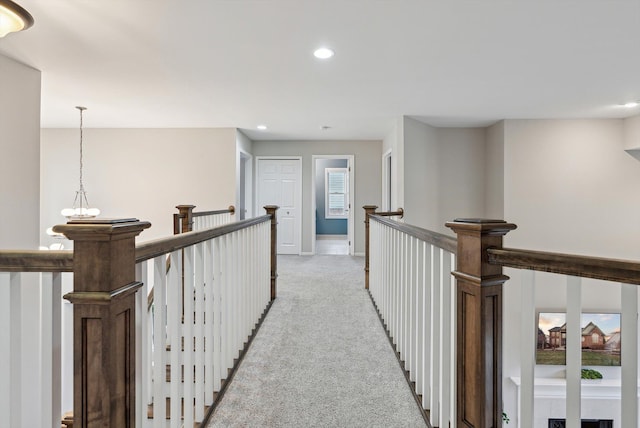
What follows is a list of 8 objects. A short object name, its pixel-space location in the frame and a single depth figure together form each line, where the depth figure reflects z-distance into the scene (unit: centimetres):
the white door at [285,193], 739
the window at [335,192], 1060
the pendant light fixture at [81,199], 624
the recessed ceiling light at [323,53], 298
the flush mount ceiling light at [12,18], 174
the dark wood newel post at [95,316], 95
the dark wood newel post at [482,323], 118
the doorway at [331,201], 1055
